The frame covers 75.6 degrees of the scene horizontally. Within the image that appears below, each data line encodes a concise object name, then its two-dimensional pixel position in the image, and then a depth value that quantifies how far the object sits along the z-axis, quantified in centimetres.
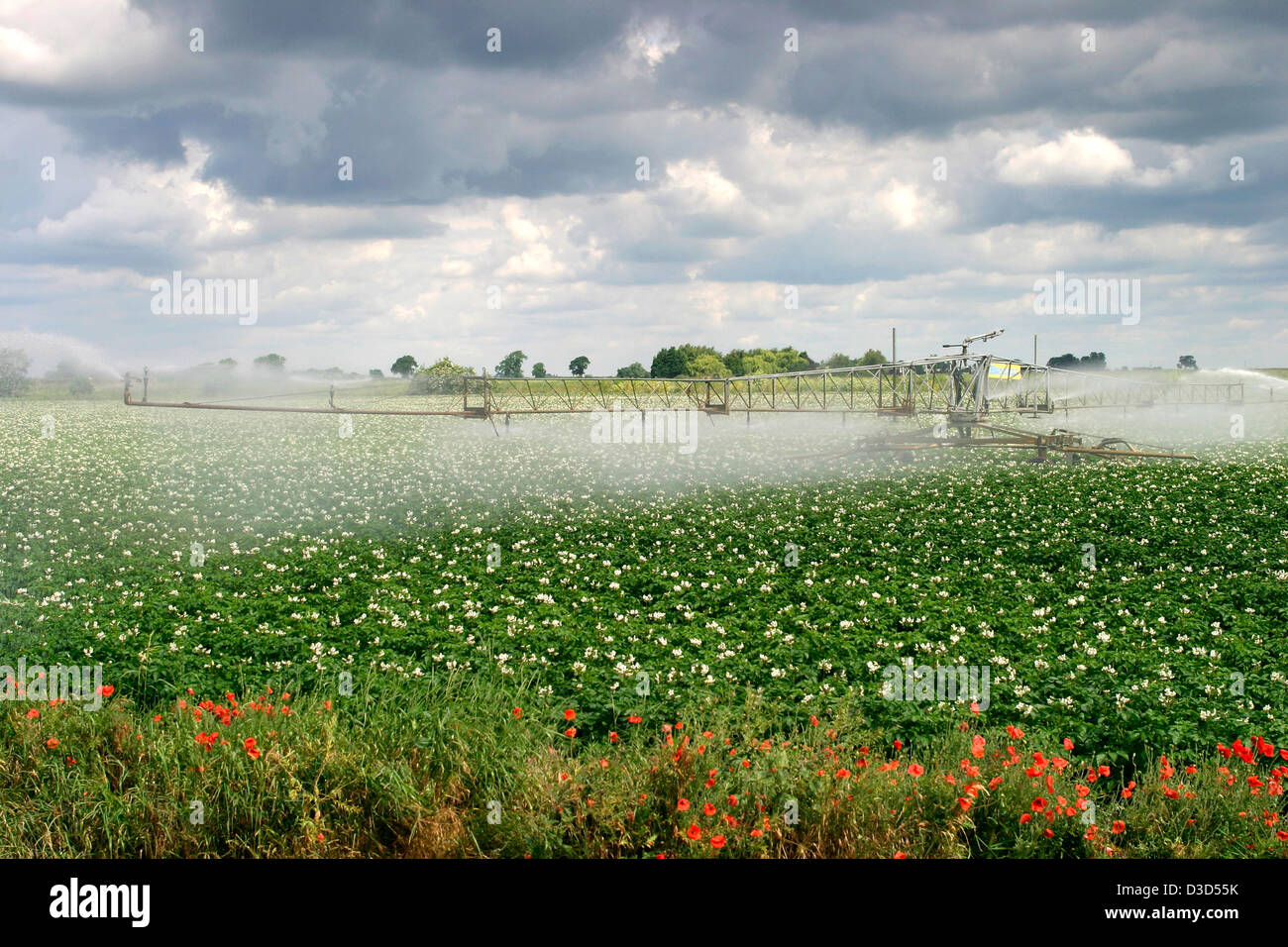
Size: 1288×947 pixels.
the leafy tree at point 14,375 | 5052
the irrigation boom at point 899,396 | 3186
